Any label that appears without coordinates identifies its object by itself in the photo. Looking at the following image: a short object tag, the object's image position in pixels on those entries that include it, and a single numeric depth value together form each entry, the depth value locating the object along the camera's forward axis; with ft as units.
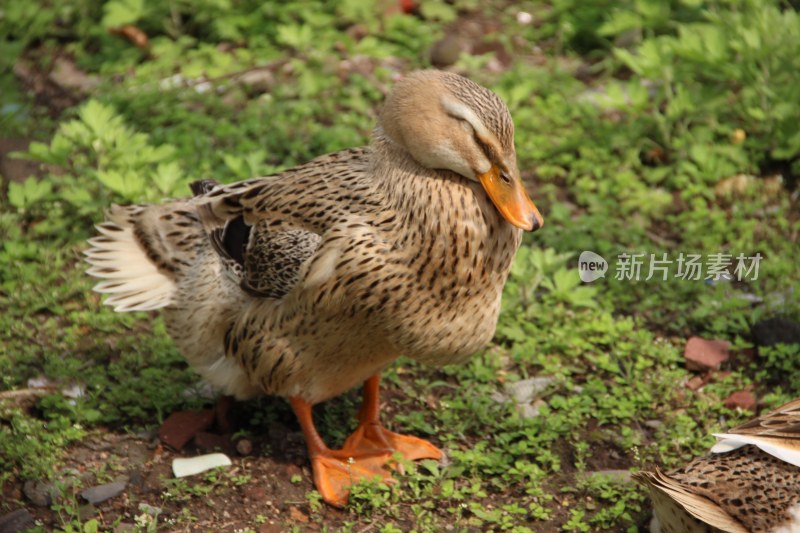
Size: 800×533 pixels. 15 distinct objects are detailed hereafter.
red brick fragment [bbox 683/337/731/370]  32.22
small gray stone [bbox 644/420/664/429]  30.27
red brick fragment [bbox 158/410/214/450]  29.14
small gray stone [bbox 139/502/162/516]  26.32
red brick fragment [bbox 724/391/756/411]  30.53
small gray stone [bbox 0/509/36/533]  25.07
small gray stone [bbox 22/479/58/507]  26.50
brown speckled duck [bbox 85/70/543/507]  24.52
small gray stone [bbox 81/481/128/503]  26.71
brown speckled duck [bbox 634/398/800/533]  22.77
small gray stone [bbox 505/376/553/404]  31.60
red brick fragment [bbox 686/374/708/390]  31.91
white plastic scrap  27.99
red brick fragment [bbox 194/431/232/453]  29.19
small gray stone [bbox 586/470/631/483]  27.84
